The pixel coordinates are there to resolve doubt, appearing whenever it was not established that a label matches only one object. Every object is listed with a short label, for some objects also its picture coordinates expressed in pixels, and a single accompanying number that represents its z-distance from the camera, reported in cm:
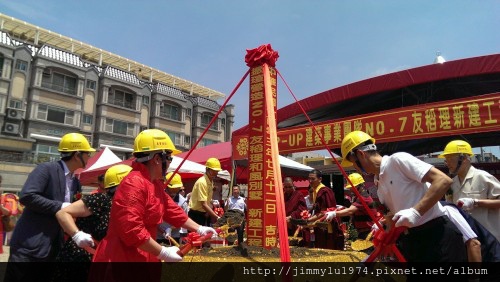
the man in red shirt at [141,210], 175
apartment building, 2262
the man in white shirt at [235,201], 798
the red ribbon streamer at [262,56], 441
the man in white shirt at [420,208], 188
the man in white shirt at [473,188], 296
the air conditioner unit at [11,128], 2226
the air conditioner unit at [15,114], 2238
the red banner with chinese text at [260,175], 412
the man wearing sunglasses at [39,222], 232
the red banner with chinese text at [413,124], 607
